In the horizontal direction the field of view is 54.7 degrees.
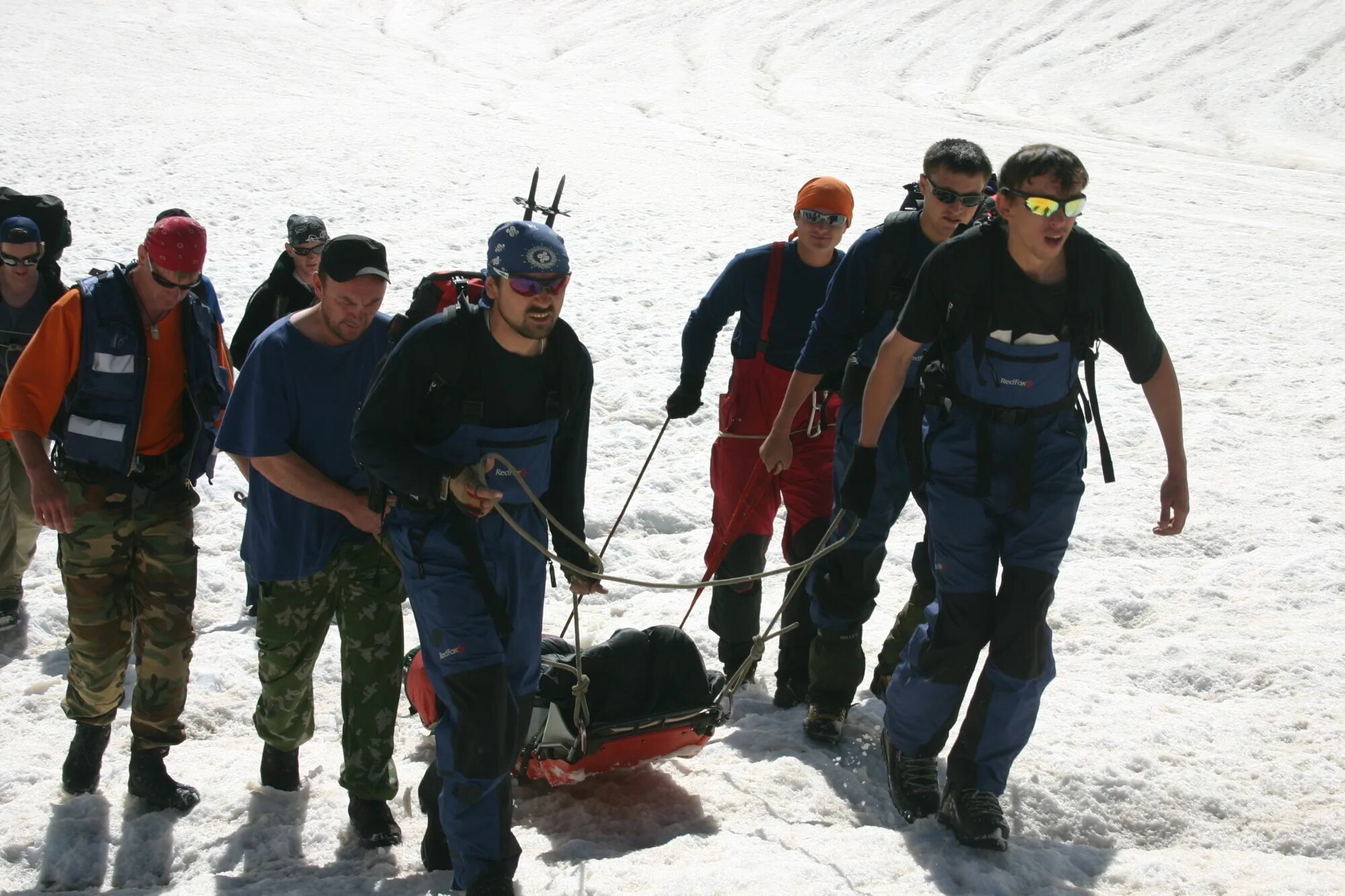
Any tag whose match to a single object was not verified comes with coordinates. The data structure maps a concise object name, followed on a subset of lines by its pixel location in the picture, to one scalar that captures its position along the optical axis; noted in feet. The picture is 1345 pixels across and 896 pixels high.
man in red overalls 19.53
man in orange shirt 16.29
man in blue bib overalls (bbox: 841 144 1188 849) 14.35
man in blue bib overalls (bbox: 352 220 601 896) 13.62
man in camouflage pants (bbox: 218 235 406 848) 15.24
